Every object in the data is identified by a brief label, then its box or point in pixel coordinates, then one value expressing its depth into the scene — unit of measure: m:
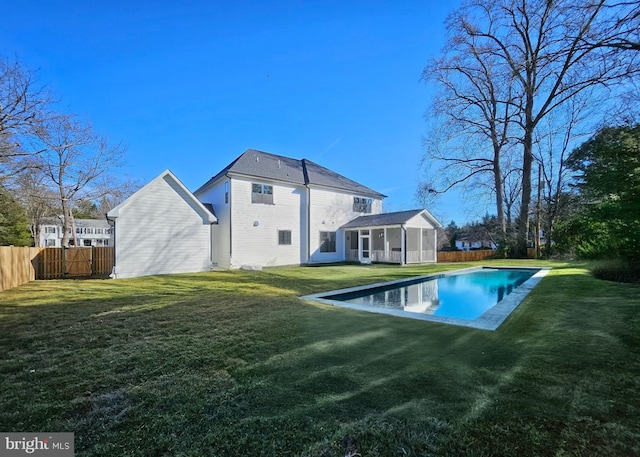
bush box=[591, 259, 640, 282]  9.51
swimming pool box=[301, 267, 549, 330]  6.29
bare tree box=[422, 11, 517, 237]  22.78
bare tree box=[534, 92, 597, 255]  23.94
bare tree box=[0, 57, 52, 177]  13.55
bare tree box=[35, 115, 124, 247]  22.95
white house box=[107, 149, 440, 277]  13.89
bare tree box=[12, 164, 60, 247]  19.42
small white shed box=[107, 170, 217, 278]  12.95
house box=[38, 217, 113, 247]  46.69
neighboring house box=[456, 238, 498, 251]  50.25
